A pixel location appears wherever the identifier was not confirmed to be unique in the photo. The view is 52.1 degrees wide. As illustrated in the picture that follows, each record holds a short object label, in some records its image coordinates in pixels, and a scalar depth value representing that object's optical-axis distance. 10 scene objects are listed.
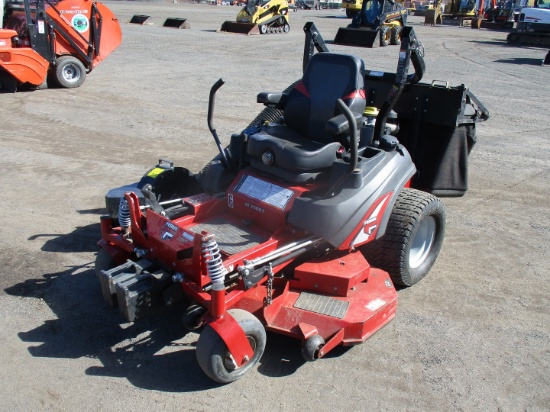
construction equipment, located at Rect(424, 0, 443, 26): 30.91
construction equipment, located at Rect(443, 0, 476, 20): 32.69
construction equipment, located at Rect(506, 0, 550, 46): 21.95
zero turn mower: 3.31
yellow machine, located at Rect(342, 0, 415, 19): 28.89
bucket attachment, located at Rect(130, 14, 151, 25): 24.42
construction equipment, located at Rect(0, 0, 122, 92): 10.13
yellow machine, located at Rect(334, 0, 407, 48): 19.64
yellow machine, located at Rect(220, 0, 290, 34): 22.45
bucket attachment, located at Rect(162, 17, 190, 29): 23.32
